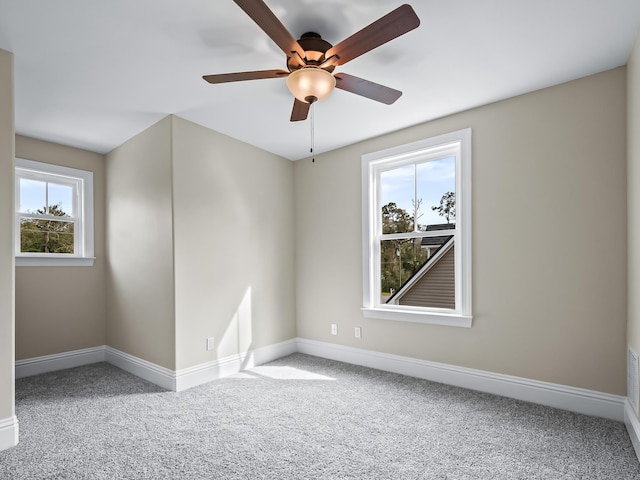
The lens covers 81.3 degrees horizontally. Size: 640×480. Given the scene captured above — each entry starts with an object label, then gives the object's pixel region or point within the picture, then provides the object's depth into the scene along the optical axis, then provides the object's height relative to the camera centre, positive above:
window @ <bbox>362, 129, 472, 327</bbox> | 3.27 +0.05
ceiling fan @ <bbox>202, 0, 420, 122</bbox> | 1.65 +0.95
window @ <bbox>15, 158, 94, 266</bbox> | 3.74 +0.25
